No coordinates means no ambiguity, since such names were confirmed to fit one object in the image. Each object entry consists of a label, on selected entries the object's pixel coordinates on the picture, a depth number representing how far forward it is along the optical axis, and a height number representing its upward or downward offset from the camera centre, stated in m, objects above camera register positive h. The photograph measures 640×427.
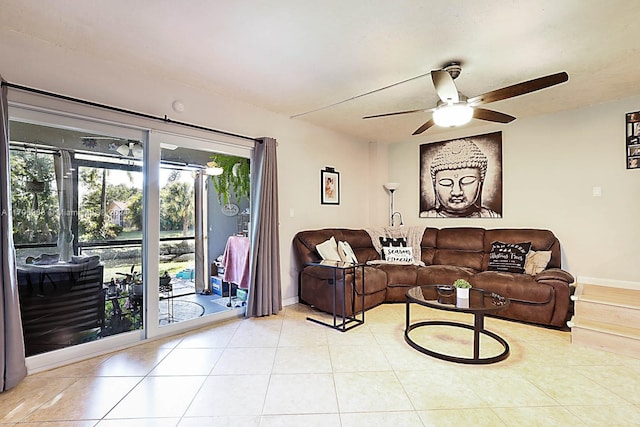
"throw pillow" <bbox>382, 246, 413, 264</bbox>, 4.70 -0.61
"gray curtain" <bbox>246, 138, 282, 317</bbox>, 3.70 -0.24
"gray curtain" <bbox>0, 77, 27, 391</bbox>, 2.10 -0.53
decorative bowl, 2.94 -0.74
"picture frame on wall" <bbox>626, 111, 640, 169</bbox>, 3.60 +0.85
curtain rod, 2.21 +0.93
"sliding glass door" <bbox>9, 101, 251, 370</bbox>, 2.47 -0.14
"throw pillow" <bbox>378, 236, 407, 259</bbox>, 4.88 -0.44
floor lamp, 5.66 +0.10
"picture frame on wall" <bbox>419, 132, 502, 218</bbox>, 4.67 +0.59
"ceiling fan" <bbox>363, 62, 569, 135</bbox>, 2.32 +0.96
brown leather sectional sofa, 3.33 -0.75
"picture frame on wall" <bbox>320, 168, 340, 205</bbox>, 4.82 +0.45
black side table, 3.36 -0.98
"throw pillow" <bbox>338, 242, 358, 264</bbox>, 4.30 -0.53
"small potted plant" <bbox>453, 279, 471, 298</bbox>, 2.84 -0.69
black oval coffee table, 2.53 -0.78
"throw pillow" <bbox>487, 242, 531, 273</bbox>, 3.89 -0.55
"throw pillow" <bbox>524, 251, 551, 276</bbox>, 3.76 -0.59
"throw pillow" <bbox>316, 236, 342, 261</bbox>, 4.14 -0.48
